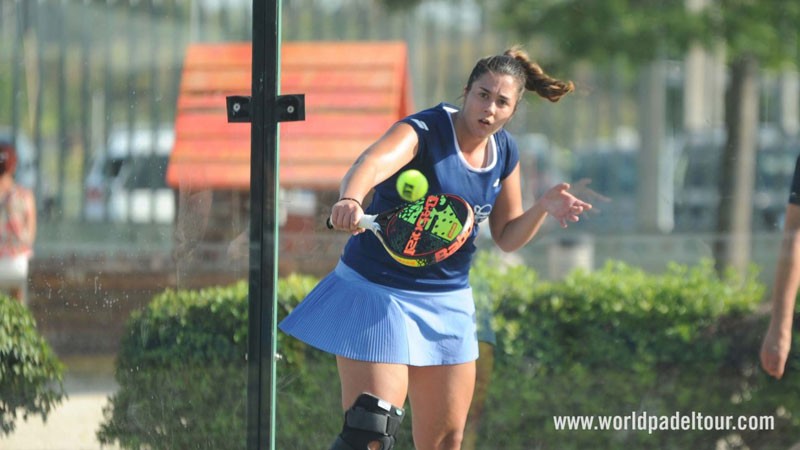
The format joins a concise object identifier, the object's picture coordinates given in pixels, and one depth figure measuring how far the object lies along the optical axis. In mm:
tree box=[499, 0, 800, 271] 15617
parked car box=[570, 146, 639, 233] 13672
